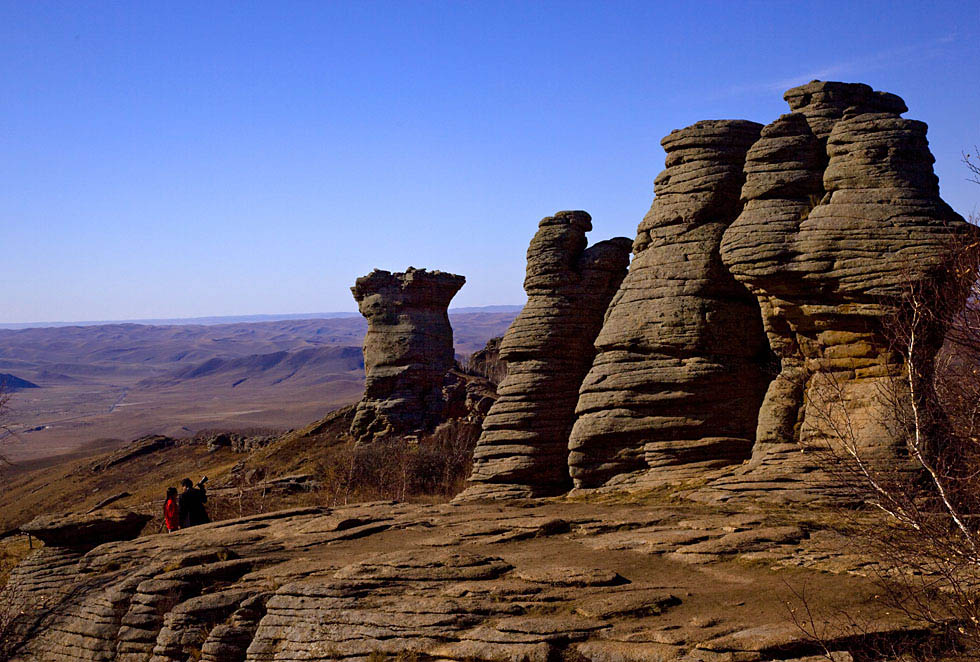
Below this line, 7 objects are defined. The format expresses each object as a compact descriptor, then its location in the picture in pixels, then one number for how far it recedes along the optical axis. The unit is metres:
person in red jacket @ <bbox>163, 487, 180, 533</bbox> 27.09
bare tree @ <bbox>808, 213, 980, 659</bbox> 13.71
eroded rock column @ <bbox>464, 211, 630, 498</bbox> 31.22
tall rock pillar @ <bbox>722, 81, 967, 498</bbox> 21.73
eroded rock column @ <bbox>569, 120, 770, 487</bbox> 26.05
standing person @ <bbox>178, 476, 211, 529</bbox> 26.81
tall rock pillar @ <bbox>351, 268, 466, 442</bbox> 58.44
